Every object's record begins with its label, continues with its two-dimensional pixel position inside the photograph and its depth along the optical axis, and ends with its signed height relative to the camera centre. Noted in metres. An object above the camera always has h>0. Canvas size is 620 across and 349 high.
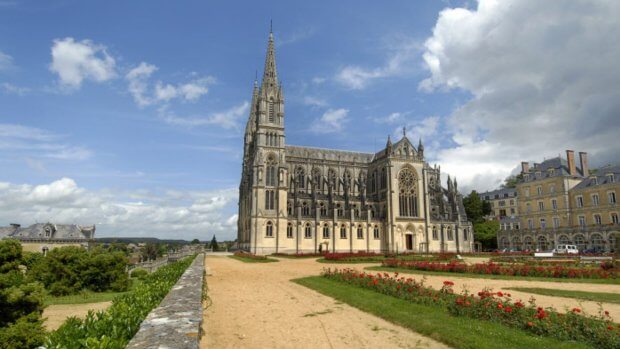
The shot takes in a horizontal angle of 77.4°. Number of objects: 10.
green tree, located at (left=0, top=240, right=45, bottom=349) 9.05 -1.93
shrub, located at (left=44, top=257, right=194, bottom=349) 4.69 -1.32
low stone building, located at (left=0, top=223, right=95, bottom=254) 55.94 +0.09
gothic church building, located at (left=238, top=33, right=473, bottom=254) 58.19 +5.70
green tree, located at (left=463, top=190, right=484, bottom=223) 84.35 +5.53
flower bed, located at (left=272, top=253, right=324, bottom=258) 48.78 -2.66
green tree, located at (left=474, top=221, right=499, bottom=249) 74.69 -0.11
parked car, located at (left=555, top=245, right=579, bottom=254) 47.95 -2.03
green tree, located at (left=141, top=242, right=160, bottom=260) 84.29 -3.89
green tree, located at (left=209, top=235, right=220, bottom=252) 81.72 -2.18
